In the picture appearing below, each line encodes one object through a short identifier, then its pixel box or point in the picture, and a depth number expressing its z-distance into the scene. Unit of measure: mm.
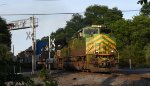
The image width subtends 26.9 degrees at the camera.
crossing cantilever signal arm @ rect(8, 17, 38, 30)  45932
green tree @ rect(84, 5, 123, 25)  70554
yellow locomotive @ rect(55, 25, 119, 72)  20407
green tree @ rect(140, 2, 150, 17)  65997
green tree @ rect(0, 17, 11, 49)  37731
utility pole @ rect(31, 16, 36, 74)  33462
